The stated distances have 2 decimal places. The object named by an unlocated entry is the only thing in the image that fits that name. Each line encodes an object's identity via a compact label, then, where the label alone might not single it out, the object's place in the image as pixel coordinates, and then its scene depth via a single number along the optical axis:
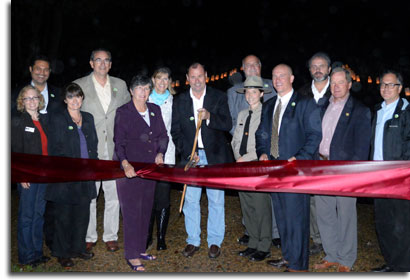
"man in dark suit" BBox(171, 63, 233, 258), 5.20
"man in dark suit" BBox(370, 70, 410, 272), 4.47
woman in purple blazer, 4.70
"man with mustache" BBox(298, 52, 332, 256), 5.36
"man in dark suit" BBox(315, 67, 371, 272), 4.62
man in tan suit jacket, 5.46
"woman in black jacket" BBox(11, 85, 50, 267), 4.83
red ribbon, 4.46
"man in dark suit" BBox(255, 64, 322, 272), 4.43
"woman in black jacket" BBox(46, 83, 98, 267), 4.87
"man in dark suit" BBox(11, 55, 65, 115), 5.48
